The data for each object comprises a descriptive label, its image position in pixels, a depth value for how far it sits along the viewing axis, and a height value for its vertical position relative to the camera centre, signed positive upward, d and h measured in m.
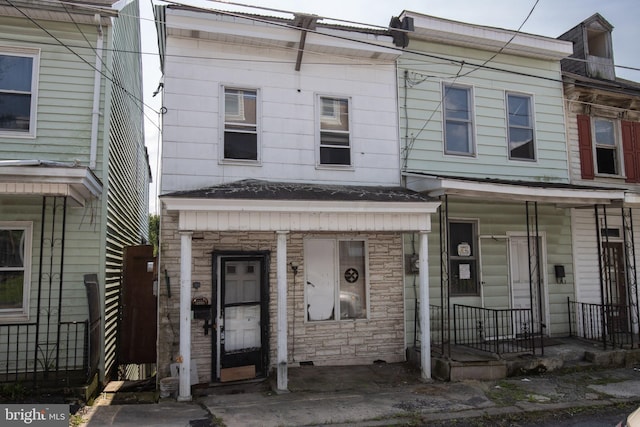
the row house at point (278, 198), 7.46 +1.14
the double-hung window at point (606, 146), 11.33 +2.99
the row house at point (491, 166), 9.53 +2.22
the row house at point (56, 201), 7.29 +1.17
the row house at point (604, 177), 10.55 +2.14
